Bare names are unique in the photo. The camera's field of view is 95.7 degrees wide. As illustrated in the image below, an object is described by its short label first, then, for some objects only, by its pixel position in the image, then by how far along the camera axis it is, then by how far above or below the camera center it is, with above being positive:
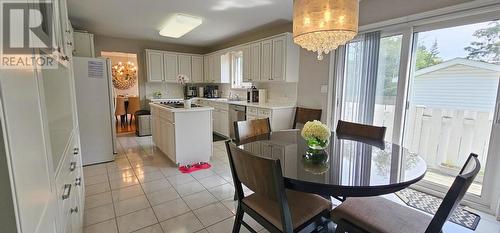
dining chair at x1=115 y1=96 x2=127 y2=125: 6.04 -0.49
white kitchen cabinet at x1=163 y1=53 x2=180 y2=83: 5.74 +0.58
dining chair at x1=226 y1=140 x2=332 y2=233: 1.17 -0.73
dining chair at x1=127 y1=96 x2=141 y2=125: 5.86 -0.39
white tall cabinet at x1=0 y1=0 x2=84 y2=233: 0.53 -0.21
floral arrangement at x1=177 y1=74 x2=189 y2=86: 5.05 +0.23
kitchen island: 3.21 -0.65
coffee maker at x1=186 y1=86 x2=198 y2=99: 6.41 -0.07
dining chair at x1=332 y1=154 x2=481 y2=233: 1.01 -0.74
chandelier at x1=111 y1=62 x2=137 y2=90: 8.12 +0.50
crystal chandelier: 1.67 +0.53
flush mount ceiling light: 3.68 +1.12
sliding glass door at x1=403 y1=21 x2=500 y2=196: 2.20 -0.05
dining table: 1.18 -0.47
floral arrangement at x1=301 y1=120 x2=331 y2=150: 1.58 -0.30
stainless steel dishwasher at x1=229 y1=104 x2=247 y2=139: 4.50 -0.48
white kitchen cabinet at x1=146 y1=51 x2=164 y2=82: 5.52 +0.57
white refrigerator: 3.29 -0.28
